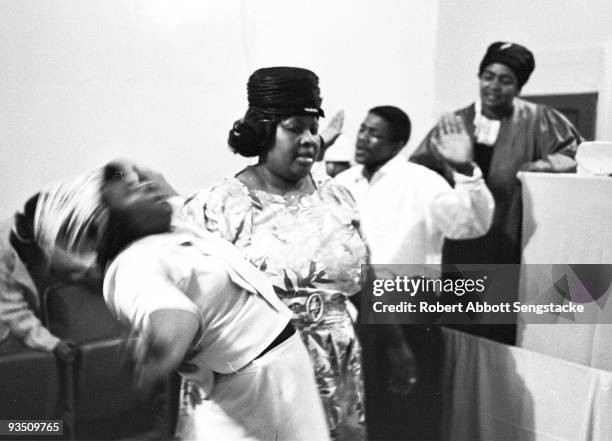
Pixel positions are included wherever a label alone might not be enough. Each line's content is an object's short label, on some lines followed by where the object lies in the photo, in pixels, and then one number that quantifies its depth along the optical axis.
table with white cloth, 1.99
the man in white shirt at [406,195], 2.16
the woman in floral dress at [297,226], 1.66
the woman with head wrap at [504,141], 2.20
